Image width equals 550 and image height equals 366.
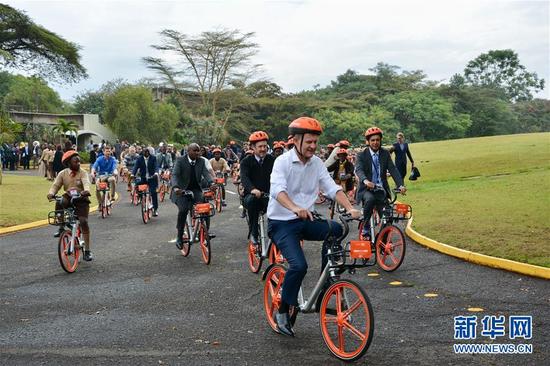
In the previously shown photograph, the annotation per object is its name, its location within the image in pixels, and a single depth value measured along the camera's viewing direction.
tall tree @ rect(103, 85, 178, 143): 58.00
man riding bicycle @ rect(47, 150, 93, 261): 10.02
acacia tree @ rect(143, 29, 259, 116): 66.56
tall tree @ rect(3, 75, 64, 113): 85.56
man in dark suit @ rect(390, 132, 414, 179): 19.16
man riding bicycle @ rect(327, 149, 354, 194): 15.61
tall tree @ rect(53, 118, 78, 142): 50.38
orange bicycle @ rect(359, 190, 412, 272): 8.88
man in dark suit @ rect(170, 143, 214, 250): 10.59
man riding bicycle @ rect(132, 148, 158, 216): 16.78
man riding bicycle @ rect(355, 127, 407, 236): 9.41
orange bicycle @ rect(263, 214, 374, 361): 4.98
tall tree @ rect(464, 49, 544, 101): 99.88
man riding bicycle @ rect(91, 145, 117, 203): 18.33
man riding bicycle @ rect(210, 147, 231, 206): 18.89
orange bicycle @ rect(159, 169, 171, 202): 21.15
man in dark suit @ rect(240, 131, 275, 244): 9.34
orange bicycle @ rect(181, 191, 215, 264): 10.01
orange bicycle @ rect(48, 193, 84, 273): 9.59
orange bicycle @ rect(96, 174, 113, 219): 17.56
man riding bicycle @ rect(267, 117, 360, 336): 5.52
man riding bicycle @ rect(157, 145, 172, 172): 22.11
